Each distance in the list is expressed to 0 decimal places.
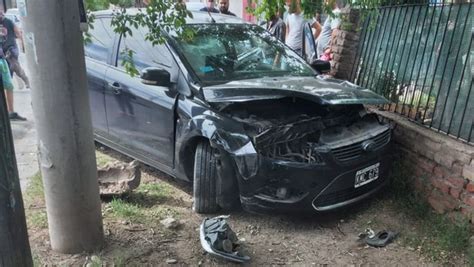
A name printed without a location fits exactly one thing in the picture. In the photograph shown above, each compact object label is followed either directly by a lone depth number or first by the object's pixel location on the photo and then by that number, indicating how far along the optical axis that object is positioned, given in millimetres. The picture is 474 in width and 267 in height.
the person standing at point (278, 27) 7218
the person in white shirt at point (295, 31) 7250
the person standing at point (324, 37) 7402
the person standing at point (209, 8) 5352
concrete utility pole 2689
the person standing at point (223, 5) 6714
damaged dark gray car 3389
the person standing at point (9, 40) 6645
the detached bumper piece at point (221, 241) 3101
